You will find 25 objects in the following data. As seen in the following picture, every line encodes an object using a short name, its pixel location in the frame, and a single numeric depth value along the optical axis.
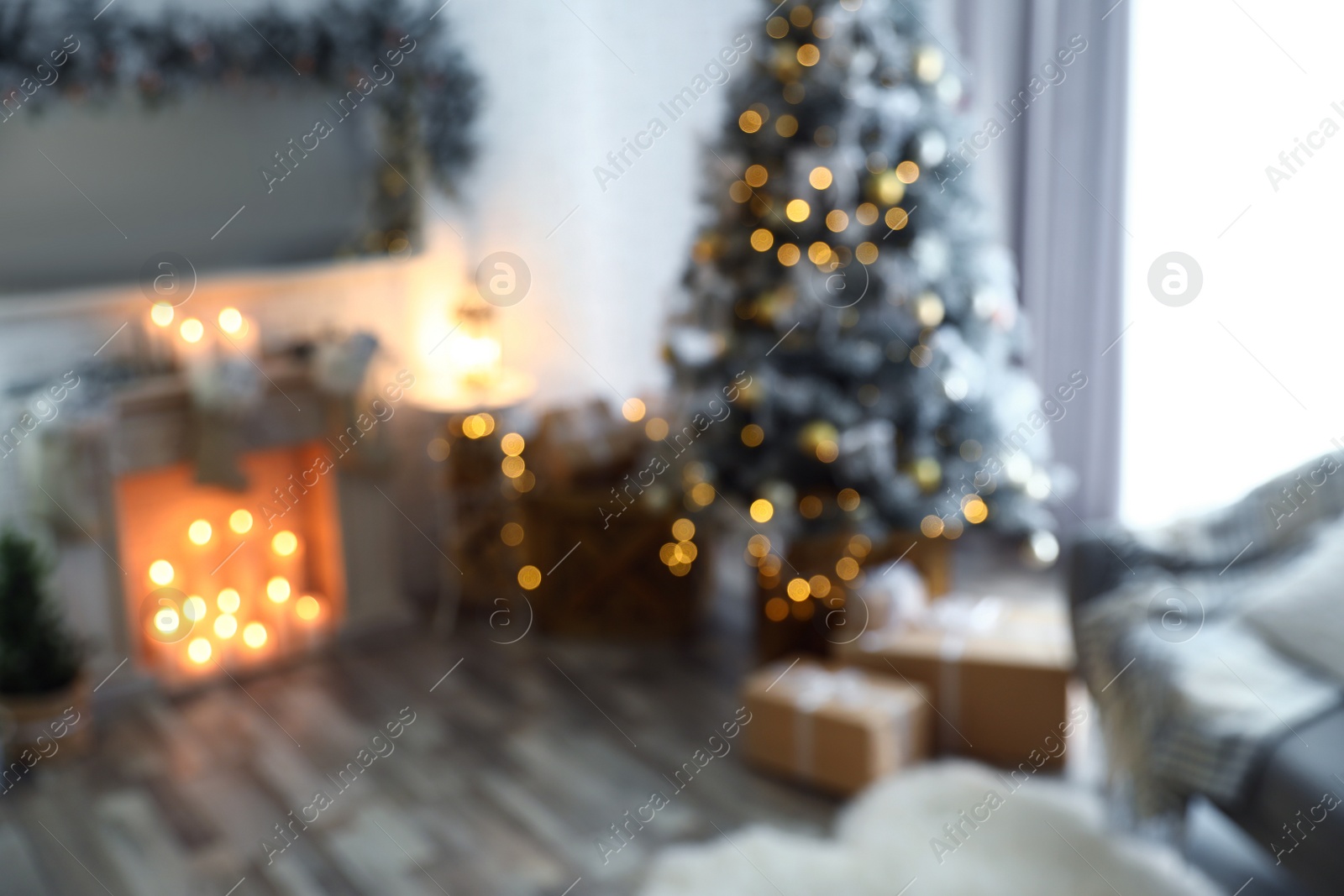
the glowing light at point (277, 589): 4.07
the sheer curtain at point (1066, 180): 3.95
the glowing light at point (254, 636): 4.01
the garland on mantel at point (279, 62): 3.30
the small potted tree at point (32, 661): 3.29
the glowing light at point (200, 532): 3.93
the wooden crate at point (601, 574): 3.88
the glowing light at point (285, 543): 4.12
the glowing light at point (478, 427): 4.25
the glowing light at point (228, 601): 3.99
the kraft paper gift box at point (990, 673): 3.08
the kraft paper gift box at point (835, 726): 2.99
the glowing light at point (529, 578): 4.03
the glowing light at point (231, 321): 3.84
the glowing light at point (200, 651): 3.89
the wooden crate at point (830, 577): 3.53
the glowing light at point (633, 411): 4.21
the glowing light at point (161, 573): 3.85
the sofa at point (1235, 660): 2.28
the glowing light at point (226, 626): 3.96
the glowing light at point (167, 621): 3.81
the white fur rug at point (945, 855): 2.57
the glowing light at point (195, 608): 3.90
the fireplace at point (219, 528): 3.53
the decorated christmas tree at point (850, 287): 3.42
